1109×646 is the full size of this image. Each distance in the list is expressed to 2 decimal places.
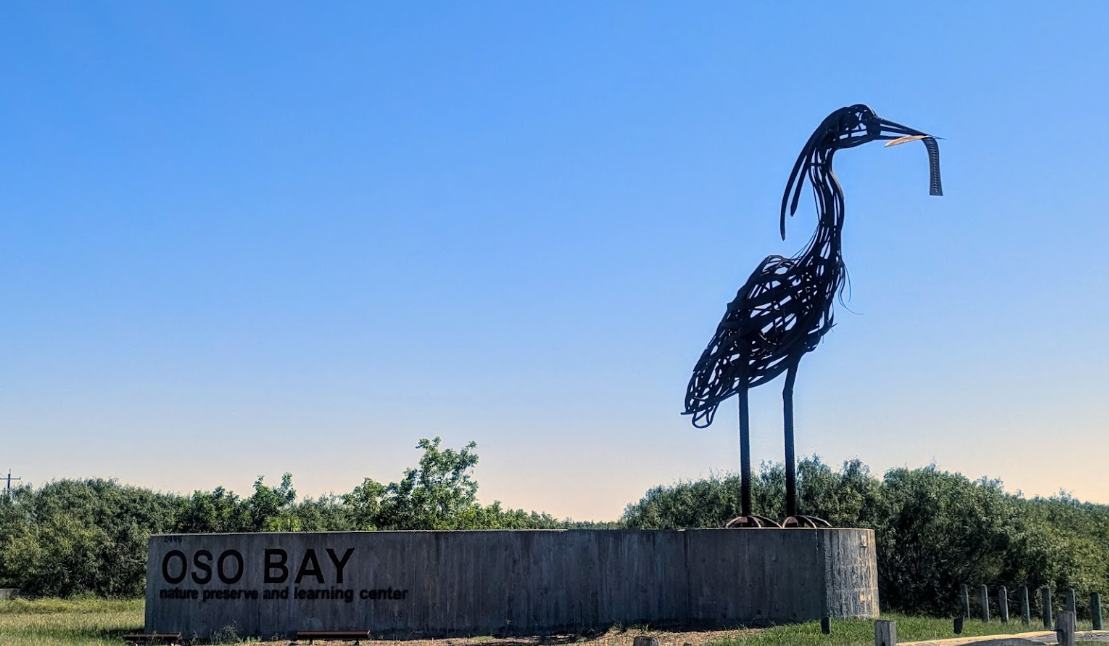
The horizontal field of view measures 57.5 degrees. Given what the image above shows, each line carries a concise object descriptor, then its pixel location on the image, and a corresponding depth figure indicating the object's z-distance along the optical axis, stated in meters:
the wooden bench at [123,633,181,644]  21.73
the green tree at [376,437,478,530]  38.00
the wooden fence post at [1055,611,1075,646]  13.89
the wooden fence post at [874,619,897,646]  10.90
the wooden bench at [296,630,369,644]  20.95
